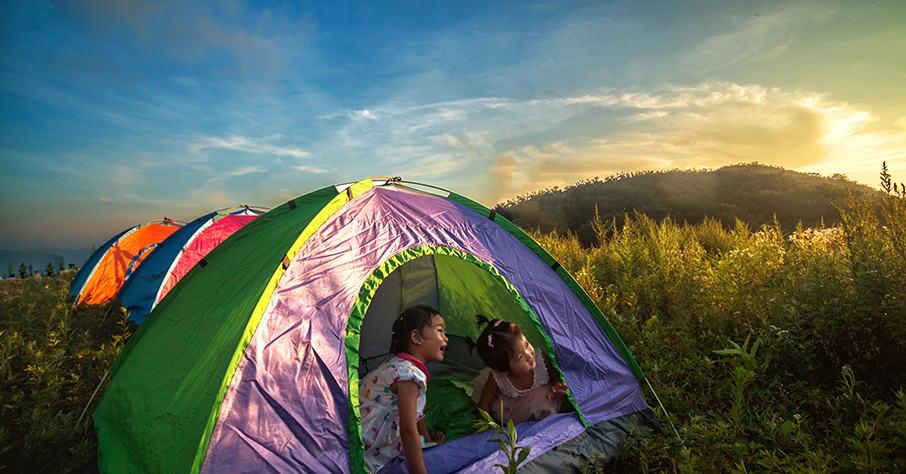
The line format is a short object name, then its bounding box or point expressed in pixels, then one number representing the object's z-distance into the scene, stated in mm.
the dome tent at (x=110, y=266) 7004
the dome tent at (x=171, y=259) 6293
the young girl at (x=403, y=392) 2410
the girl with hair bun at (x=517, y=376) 2994
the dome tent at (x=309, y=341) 2111
